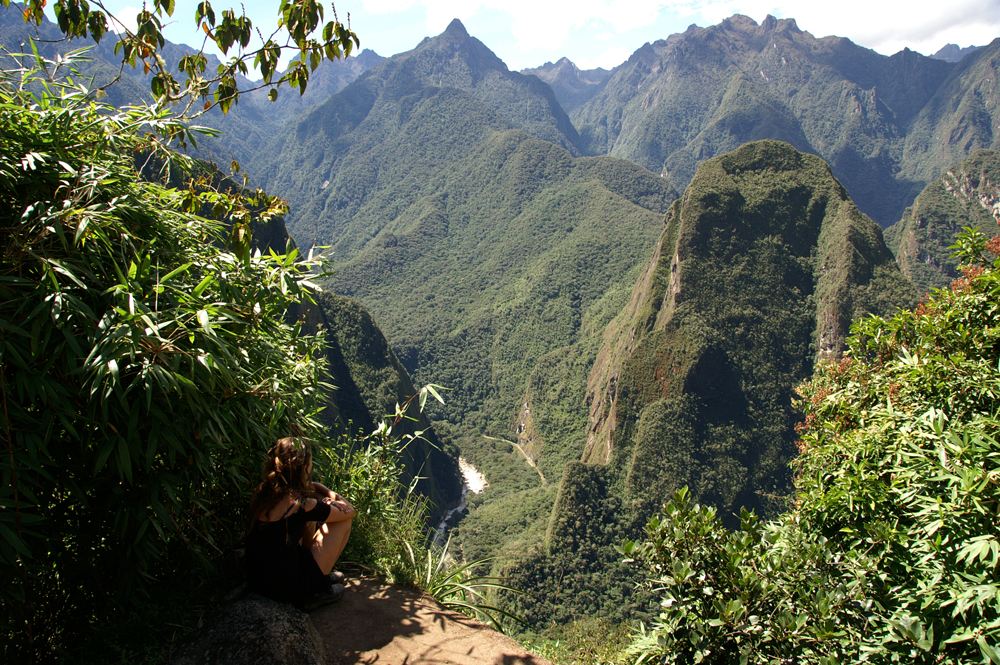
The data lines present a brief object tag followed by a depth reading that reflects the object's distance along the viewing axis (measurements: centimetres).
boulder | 266
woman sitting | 313
